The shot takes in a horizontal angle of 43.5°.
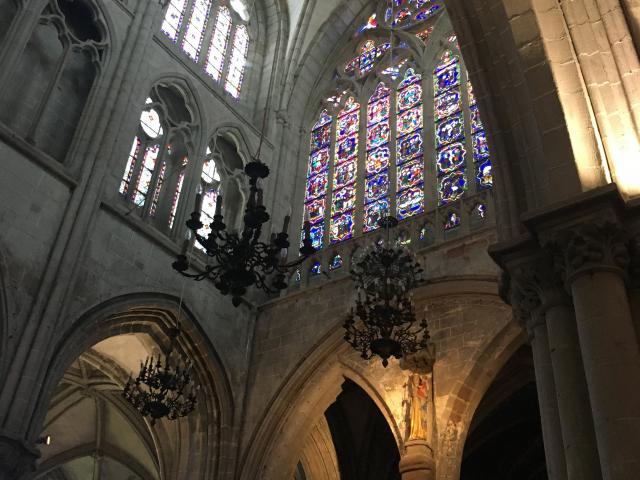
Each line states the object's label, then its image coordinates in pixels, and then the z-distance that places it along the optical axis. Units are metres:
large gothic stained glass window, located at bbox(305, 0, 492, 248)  13.27
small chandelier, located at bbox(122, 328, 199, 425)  10.62
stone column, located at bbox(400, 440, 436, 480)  9.90
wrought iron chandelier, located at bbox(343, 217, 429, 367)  9.71
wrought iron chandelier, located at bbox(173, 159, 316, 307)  8.34
